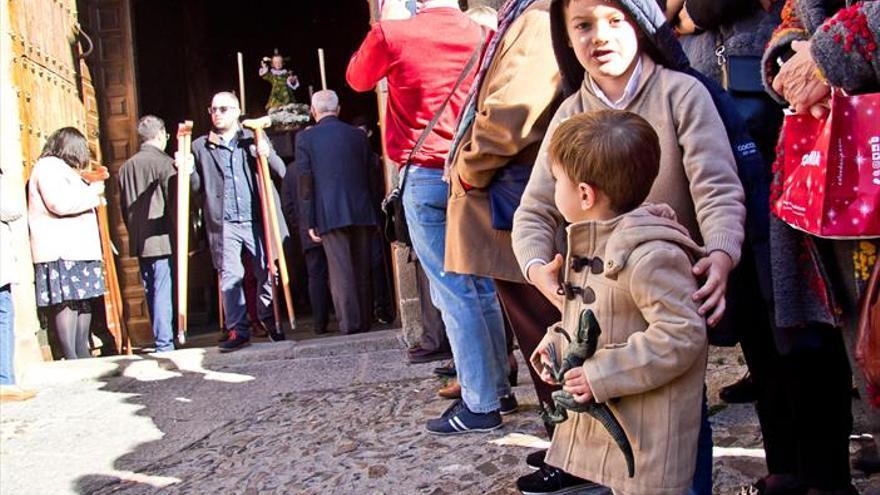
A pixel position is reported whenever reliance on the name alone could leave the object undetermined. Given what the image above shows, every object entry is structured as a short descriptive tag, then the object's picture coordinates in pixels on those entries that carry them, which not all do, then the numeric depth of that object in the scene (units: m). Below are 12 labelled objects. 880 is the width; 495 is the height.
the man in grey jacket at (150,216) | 7.61
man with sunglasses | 7.25
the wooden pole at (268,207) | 7.23
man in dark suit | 7.35
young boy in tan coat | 1.94
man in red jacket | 3.92
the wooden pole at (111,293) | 7.89
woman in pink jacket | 6.93
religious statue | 9.84
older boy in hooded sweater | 2.21
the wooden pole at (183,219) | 7.25
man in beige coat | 3.16
